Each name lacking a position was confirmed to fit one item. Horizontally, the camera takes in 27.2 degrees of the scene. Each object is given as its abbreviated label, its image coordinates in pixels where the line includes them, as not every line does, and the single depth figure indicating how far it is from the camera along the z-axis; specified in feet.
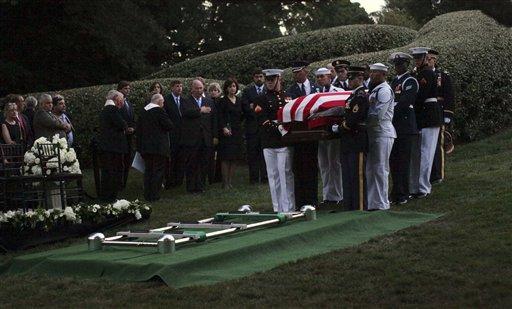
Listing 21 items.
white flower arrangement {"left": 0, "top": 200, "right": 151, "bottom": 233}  41.42
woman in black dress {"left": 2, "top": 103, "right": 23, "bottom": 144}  52.13
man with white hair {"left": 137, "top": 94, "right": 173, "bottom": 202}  54.49
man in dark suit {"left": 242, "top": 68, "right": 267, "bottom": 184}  59.36
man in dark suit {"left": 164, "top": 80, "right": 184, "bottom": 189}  58.49
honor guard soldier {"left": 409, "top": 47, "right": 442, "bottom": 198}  48.49
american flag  45.21
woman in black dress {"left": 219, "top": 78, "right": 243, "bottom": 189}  59.16
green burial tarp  32.53
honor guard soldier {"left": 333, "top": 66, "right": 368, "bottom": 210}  43.60
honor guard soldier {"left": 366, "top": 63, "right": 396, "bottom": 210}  44.62
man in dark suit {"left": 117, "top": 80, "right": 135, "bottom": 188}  57.31
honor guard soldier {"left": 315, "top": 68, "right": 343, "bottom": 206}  49.16
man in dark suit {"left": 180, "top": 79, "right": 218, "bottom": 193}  57.36
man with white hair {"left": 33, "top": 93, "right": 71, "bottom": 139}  53.42
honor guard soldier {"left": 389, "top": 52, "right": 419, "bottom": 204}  46.32
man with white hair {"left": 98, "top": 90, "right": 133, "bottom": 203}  55.77
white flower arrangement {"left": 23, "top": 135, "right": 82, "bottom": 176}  46.16
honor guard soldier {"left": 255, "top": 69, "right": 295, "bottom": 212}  47.16
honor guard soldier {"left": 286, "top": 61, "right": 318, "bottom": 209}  47.57
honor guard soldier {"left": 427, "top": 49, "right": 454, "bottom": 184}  51.65
